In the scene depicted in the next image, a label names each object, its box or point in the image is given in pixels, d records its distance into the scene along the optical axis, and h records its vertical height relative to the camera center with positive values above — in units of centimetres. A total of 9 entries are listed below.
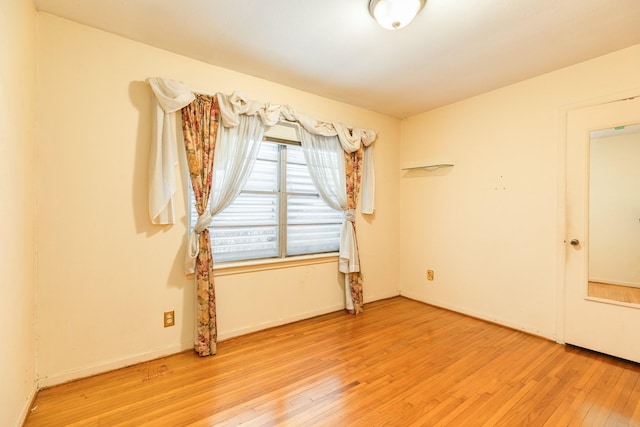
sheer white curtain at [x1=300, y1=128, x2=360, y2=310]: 315 +33
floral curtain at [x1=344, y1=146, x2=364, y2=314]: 339 +18
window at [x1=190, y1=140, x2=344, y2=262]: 275 -5
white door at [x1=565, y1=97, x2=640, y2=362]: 230 -26
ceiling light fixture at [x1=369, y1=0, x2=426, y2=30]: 171 +119
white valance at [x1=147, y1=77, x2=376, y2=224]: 221 +60
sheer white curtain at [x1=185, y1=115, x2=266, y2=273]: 243 +41
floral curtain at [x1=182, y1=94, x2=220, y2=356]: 236 +17
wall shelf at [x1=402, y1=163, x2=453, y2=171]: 351 +55
